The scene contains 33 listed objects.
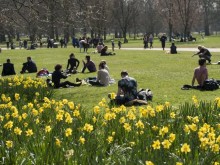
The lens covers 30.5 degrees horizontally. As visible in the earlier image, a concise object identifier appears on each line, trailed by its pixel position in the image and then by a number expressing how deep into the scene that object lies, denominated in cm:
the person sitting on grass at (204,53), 2107
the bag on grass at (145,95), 1116
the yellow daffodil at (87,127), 577
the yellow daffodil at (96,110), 708
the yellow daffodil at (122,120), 633
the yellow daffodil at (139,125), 586
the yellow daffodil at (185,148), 448
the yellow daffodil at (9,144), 530
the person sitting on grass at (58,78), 1464
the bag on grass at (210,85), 1275
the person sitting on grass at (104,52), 3091
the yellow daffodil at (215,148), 466
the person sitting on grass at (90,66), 1967
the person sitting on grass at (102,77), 1478
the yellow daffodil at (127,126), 588
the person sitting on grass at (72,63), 1989
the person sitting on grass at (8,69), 2012
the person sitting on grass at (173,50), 3112
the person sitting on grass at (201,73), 1299
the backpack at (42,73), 1866
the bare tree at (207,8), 7934
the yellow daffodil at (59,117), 640
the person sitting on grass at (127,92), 1075
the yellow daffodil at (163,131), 536
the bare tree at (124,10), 6165
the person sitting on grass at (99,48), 3453
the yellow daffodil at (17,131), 586
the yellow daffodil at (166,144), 478
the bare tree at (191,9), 5934
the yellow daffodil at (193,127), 544
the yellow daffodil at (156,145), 473
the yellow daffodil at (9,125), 618
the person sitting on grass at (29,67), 2092
